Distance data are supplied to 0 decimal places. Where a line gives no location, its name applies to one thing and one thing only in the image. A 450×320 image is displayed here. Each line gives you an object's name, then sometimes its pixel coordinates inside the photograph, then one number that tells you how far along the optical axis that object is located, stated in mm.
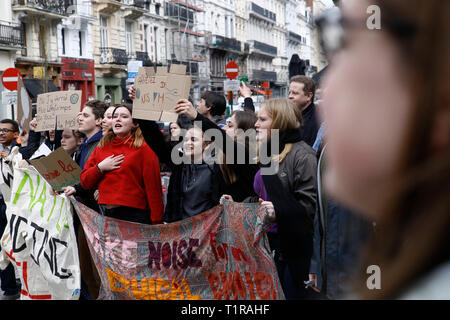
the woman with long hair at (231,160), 4777
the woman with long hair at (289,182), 4113
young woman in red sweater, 5402
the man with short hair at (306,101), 5836
